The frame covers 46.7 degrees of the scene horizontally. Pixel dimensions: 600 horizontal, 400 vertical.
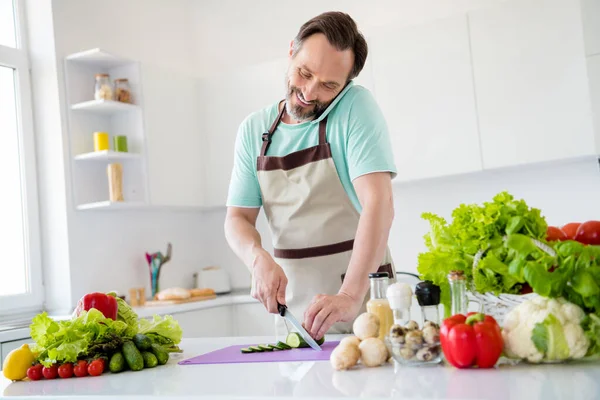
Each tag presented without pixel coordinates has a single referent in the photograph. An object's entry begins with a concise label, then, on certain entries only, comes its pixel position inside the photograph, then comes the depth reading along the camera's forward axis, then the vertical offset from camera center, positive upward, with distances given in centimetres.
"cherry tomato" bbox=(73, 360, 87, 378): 166 -28
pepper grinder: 138 -16
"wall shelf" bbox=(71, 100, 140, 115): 379 +79
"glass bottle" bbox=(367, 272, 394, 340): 147 -17
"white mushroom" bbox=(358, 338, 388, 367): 140 -26
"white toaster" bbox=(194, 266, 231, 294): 444 -26
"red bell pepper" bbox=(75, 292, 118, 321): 183 -15
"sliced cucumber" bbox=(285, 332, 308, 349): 173 -27
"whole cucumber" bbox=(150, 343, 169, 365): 171 -27
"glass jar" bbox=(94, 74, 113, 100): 386 +89
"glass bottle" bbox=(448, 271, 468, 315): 135 -15
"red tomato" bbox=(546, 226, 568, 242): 144 -5
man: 206 +19
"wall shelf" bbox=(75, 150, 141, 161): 376 +51
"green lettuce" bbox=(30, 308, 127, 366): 165 -21
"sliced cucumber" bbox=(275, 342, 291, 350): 174 -28
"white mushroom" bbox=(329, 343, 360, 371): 139 -26
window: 377 +40
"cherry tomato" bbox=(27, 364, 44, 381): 167 -28
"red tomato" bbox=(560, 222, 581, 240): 146 -5
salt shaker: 138 -15
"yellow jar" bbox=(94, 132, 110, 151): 383 +59
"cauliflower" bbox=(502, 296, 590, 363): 124 -22
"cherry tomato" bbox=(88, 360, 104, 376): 165 -28
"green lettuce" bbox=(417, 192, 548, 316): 134 -6
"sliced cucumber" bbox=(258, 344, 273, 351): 174 -28
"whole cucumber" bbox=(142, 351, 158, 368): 169 -28
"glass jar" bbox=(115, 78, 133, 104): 395 +89
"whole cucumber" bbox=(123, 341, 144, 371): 166 -27
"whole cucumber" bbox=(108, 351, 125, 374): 164 -27
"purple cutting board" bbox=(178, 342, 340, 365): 161 -29
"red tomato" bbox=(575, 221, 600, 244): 140 -5
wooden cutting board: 387 -33
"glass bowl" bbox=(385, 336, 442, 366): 133 -25
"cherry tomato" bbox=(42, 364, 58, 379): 167 -28
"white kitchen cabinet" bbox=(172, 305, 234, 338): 379 -47
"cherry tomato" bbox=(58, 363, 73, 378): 166 -28
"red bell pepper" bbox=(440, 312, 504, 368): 126 -23
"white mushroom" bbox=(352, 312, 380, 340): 143 -21
